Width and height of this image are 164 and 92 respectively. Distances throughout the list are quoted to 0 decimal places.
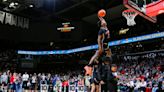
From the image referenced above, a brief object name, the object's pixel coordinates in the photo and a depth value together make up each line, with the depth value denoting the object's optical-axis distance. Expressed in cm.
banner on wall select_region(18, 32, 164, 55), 1900
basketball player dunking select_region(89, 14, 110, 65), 488
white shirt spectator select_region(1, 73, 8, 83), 1807
